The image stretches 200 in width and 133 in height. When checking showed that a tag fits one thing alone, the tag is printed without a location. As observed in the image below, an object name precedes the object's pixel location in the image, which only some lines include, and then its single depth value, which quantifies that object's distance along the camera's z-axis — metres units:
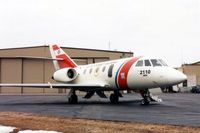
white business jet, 20.91
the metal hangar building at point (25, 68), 56.34
